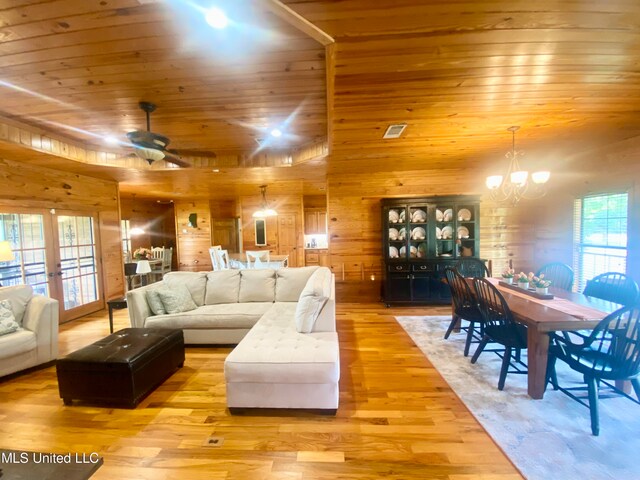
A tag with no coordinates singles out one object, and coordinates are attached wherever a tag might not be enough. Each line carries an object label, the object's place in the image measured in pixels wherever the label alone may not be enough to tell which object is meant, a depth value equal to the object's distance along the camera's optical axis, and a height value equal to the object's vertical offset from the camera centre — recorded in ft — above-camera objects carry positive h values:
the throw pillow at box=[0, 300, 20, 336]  9.36 -2.87
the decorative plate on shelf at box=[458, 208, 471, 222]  17.11 +0.62
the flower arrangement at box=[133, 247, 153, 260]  24.80 -2.01
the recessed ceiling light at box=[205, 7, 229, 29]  4.80 +3.77
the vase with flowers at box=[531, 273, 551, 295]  9.71 -2.24
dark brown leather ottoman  7.54 -3.86
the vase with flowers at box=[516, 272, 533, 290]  10.66 -2.28
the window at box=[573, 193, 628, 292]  12.09 -0.70
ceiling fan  8.25 +2.77
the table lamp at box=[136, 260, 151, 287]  14.20 -1.80
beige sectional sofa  7.16 -3.34
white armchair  9.19 -3.35
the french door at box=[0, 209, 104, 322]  13.16 -1.19
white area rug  5.62 -4.94
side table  11.79 -3.02
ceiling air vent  9.69 +3.48
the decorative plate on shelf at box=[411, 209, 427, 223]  17.02 +0.57
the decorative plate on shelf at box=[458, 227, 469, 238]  17.11 -0.49
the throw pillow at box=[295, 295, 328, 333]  8.90 -2.70
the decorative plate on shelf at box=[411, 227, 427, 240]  17.15 -0.53
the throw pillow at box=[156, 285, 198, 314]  11.58 -2.85
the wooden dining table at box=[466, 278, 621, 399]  7.27 -2.63
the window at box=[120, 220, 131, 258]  29.85 -0.13
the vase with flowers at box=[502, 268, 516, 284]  11.64 -2.27
